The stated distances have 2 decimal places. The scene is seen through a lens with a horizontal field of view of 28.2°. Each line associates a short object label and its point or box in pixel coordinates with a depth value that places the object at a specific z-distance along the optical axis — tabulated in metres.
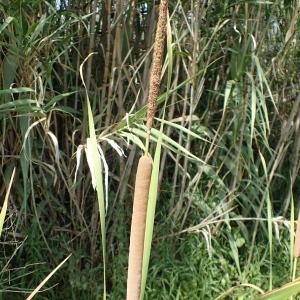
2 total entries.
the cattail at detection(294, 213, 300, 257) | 0.63
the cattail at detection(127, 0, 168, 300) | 0.52
